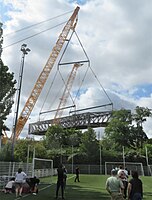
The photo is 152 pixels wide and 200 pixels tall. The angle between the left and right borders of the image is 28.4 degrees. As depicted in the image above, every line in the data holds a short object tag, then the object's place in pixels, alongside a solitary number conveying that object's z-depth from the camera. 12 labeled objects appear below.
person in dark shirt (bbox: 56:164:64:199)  15.02
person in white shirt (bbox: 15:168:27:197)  15.76
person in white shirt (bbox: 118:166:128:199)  13.97
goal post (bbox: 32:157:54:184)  34.88
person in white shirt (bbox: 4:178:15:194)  17.59
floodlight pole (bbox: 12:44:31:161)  27.90
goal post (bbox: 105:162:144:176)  56.06
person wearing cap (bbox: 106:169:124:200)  9.23
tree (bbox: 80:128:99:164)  64.75
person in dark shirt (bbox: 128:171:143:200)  8.59
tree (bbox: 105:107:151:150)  75.00
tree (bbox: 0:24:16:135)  22.84
